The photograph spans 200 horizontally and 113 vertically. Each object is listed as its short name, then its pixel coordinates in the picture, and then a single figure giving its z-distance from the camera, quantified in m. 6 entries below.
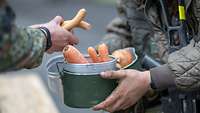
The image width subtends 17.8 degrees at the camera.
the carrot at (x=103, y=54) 3.23
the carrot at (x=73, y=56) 3.19
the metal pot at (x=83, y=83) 3.14
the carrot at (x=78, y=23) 3.35
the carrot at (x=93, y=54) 3.21
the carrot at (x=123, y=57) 3.38
